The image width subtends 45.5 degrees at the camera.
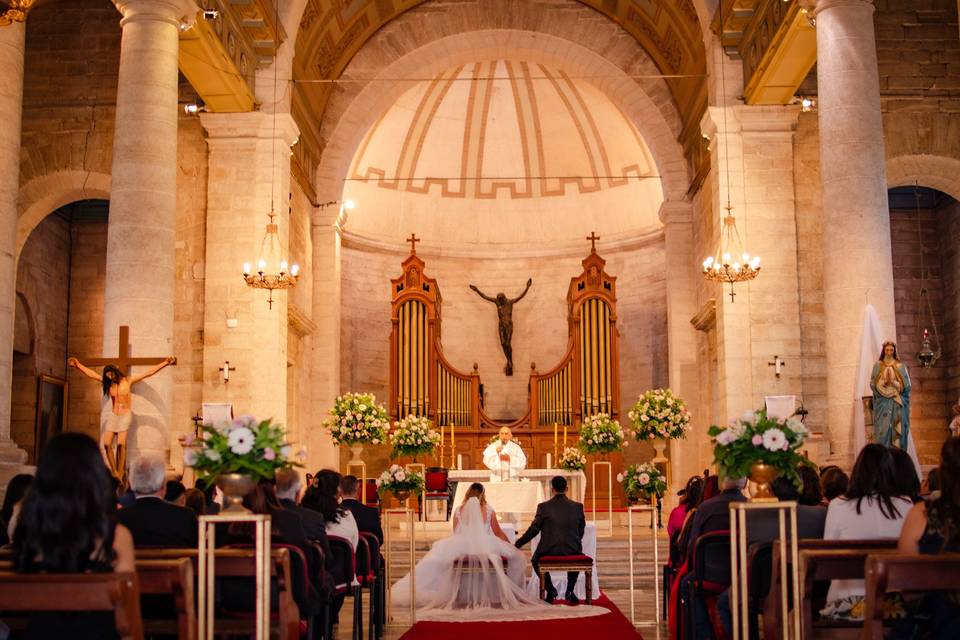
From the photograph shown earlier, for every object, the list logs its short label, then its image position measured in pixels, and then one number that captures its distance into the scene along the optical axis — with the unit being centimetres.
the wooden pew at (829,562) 539
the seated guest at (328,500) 782
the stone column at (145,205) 1094
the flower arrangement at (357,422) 1622
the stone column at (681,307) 1964
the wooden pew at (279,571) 582
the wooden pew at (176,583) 494
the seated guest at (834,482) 703
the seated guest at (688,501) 885
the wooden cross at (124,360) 1034
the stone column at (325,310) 2000
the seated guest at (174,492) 695
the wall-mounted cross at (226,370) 1562
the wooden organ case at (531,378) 2170
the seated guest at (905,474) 576
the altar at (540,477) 1567
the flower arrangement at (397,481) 1213
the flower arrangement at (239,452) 595
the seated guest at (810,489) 731
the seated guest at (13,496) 695
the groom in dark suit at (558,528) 971
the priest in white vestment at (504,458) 1475
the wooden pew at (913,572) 463
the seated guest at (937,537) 477
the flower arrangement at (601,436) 1684
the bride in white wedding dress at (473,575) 974
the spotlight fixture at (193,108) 1578
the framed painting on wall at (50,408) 1878
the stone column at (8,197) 984
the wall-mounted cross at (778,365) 1513
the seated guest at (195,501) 745
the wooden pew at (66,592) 430
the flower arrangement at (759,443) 634
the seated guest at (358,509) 866
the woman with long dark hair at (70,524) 436
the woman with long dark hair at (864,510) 576
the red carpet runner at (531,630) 827
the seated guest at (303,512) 706
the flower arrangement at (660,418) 1631
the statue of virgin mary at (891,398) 1008
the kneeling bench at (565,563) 957
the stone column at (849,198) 1095
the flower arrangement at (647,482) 1278
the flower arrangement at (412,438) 1593
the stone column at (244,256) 1575
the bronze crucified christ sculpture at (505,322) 2452
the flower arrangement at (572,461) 1700
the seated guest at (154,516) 589
